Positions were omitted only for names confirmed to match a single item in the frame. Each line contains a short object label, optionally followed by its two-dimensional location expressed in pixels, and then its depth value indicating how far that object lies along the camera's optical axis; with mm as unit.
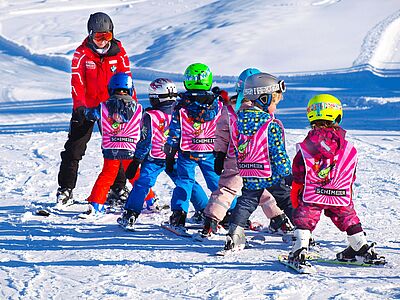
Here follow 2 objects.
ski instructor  12035
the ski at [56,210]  11844
